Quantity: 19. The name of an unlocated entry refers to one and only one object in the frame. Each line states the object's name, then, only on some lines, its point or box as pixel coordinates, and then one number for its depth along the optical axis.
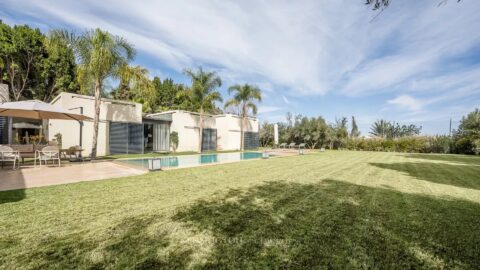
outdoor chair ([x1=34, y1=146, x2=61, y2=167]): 9.16
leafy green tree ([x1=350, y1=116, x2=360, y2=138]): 51.48
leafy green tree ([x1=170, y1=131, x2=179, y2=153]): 21.61
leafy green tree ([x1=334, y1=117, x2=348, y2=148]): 34.72
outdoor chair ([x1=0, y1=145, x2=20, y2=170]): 8.42
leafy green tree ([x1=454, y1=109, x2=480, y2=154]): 23.43
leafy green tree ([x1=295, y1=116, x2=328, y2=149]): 33.56
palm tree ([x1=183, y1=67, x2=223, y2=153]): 21.08
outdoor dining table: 10.98
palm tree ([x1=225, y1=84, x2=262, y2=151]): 24.81
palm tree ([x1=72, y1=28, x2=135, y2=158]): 12.13
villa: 14.68
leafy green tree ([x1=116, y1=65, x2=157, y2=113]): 13.68
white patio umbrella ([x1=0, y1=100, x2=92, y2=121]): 8.77
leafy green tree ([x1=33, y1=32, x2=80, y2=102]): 23.69
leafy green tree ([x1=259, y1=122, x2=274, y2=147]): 37.72
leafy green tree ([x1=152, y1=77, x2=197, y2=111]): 34.72
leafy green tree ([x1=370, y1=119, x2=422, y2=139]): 50.84
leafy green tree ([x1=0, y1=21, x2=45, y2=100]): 21.00
